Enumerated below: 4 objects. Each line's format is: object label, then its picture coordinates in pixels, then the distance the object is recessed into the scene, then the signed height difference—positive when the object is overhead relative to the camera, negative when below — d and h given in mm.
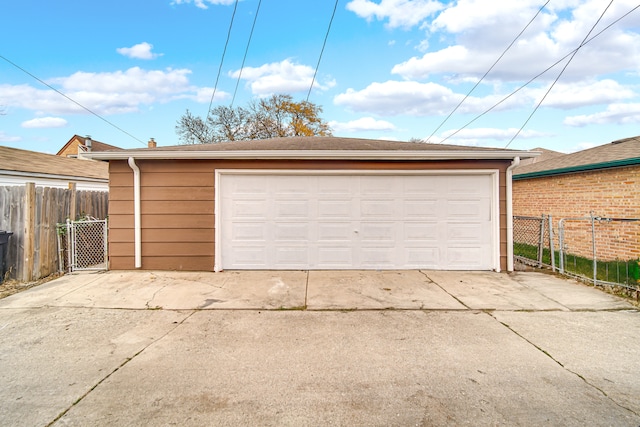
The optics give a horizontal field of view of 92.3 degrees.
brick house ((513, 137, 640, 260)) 6570 +543
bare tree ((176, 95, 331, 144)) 23469 +7086
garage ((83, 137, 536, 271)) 6113 -4
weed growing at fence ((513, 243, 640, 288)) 4916 -1110
